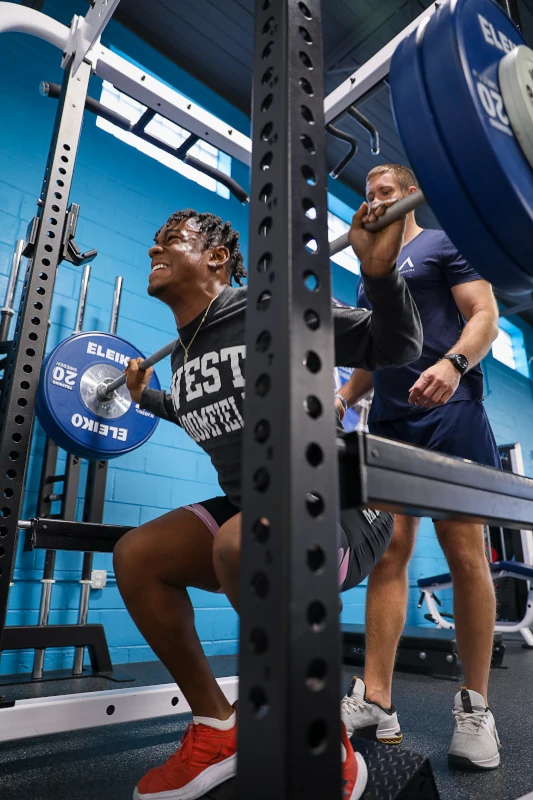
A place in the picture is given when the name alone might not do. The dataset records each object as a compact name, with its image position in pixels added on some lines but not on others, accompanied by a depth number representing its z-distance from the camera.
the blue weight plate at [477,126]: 0.70
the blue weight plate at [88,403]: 2.02
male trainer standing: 1.31
